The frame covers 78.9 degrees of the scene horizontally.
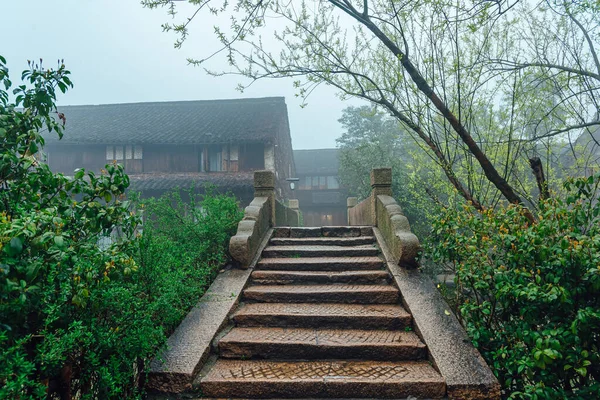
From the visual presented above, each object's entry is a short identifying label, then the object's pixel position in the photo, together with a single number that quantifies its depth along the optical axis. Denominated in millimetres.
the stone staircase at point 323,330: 3061
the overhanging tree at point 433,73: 4875
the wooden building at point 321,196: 29094
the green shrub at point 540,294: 2605
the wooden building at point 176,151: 17203
